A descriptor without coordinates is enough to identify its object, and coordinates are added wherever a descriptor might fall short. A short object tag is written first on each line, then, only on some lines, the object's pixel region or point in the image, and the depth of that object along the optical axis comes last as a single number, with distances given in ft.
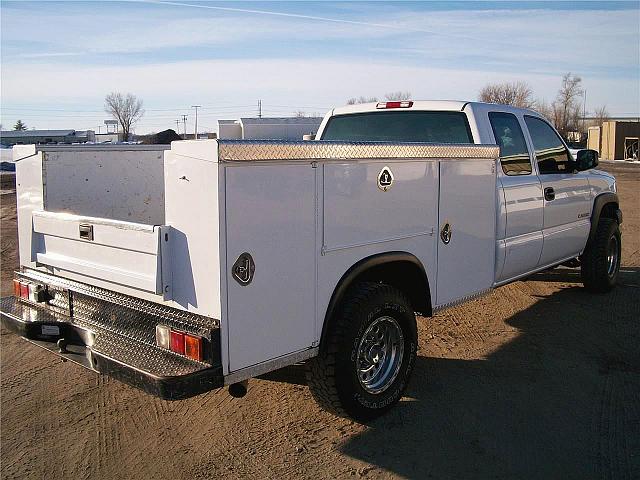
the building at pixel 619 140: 178.33
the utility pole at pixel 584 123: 282.93
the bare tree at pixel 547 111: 219.49
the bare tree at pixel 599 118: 300.77
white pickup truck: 11.16
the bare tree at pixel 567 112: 226.99
